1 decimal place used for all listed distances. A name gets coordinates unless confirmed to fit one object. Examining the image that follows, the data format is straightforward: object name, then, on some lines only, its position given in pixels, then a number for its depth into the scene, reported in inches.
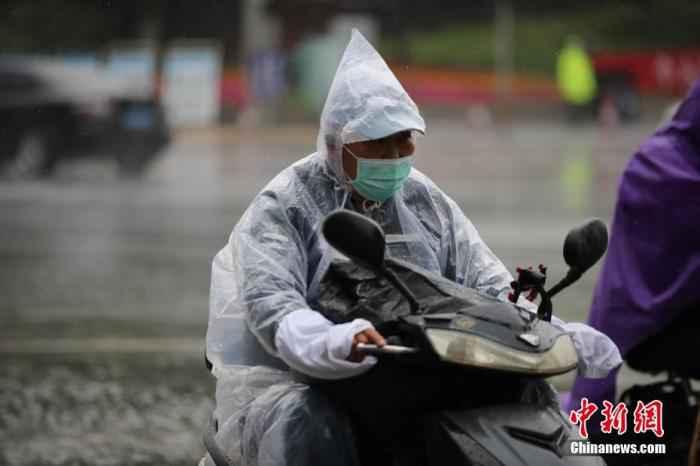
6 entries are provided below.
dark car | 1529.3
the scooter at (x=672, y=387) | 360.2
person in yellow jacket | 2491.4
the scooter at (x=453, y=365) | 234.4
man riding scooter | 259.0
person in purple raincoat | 372.8
